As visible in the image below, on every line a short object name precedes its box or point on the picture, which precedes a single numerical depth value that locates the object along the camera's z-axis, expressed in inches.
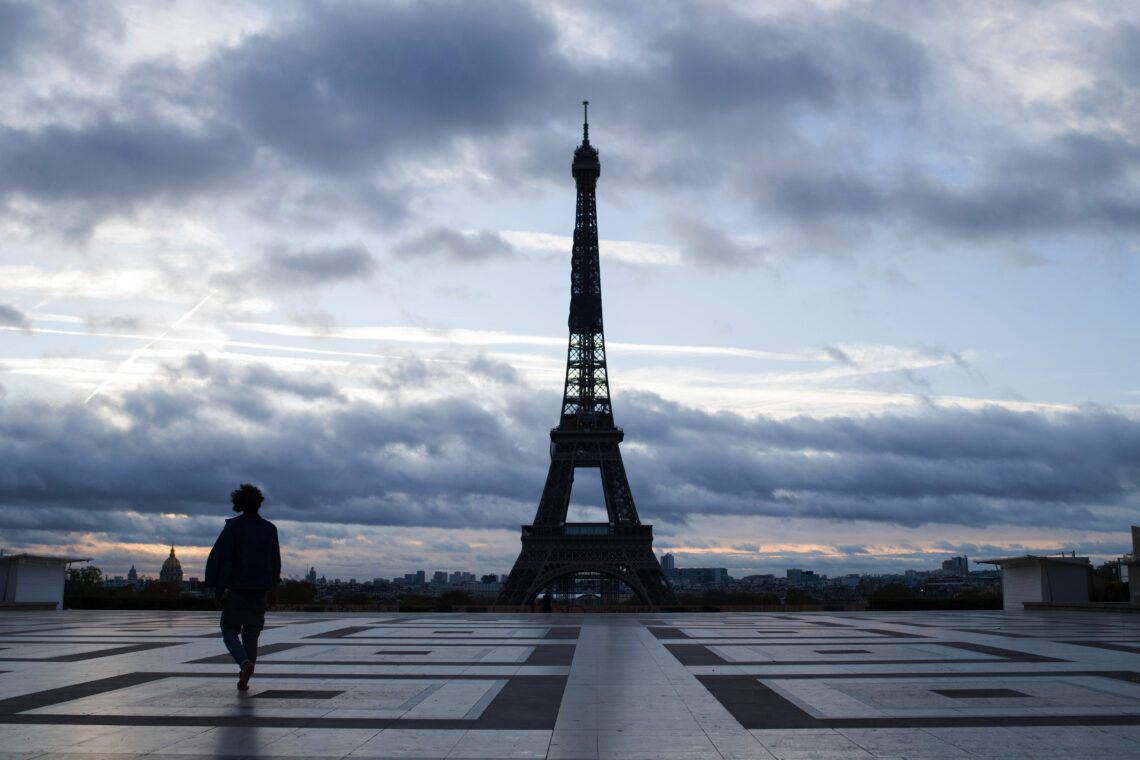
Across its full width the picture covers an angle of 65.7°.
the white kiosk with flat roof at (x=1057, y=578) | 1268.5
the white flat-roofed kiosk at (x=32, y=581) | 1138.7
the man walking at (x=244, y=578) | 361.7
